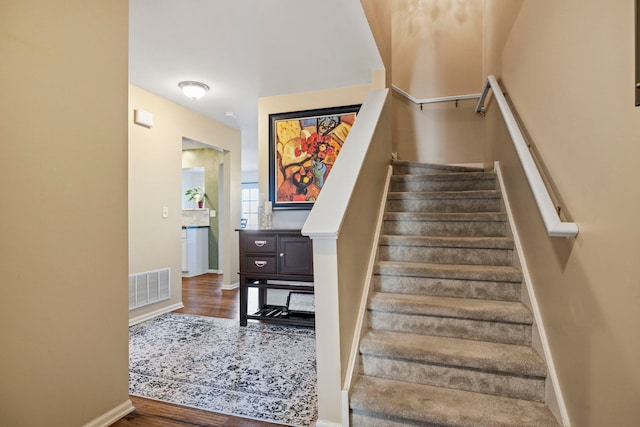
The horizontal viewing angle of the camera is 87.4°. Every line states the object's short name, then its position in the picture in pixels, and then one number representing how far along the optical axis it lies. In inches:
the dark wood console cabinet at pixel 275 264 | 128.3
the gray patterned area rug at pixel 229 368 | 76.6
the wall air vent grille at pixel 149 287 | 138.6
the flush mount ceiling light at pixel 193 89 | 136.1
